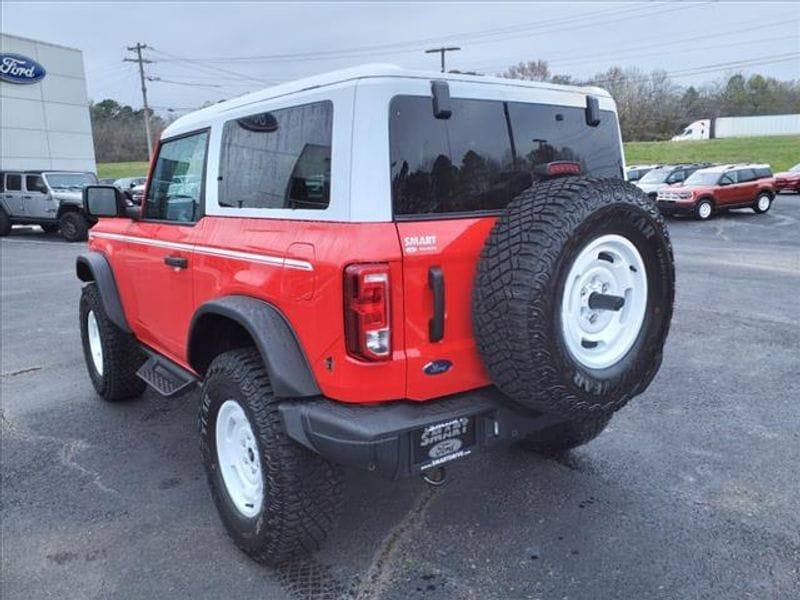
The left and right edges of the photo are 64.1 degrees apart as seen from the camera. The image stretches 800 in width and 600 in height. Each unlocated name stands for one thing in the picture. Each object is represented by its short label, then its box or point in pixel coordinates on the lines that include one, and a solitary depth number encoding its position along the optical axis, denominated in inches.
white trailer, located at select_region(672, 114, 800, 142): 2696.9
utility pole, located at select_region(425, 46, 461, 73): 1865.2
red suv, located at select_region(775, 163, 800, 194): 1115.7
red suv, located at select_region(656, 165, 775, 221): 791.7
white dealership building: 927.0
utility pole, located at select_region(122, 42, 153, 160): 2018.9
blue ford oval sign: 915.4
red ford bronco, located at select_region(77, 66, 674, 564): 91.1
